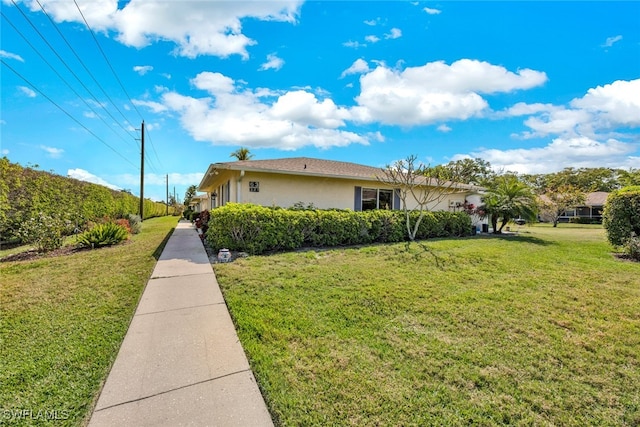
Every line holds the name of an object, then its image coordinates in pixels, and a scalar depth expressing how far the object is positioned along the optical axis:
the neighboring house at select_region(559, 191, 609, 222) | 36.09
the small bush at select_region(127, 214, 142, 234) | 13.16
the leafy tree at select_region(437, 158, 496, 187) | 40.09
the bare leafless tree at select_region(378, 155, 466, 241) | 10.93
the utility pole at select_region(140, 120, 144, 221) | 19.91
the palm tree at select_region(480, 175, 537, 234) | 12.91
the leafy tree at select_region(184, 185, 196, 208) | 54.22
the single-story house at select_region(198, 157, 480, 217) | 10.38
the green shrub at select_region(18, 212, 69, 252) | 7.58
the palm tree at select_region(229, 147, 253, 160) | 27.66
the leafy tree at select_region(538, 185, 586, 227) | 26.86
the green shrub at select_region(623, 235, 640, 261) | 7.75
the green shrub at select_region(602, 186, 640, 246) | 8.43
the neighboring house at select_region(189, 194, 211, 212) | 33.06
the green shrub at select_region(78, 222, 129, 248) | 8.38
